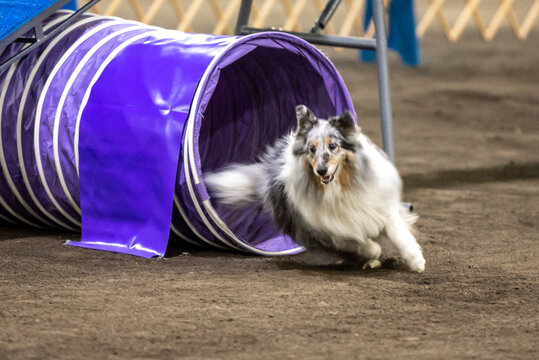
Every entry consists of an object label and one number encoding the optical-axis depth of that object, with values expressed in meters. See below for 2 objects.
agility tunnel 9.27
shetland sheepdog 8.60
